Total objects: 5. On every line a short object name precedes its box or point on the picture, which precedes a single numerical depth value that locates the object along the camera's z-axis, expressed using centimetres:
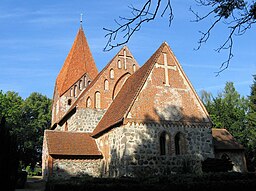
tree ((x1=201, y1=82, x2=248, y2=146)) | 3797
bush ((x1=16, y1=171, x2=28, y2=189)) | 1936
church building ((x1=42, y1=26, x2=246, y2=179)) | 1608
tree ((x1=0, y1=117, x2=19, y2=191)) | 910
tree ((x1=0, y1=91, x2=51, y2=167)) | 4338
